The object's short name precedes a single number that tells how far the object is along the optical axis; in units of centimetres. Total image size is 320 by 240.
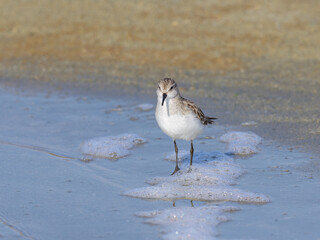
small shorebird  1295
